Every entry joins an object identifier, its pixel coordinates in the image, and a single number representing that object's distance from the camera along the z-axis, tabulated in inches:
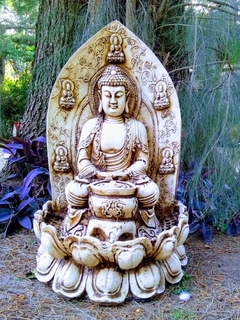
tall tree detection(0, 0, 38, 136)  107.0
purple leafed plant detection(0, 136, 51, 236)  87.4
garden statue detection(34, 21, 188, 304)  57.8
